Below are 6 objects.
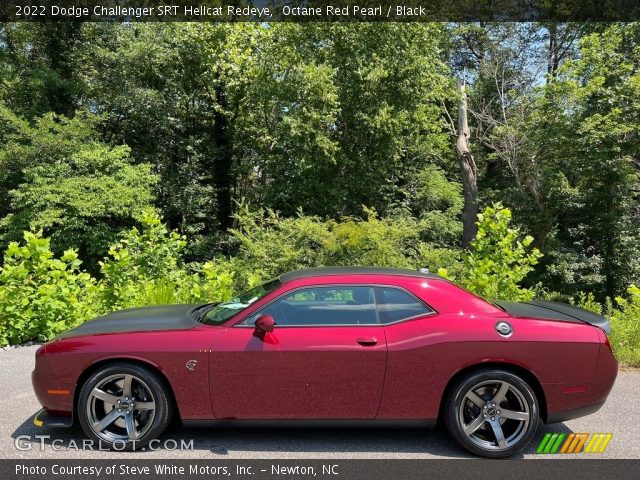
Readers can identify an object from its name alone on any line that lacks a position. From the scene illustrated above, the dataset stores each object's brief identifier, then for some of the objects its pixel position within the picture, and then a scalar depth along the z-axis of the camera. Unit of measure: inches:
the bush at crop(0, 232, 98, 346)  271.4
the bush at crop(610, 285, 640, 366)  255.9
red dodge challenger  150.9
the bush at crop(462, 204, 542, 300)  289.6
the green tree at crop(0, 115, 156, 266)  633.6
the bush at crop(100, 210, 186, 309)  292.5
